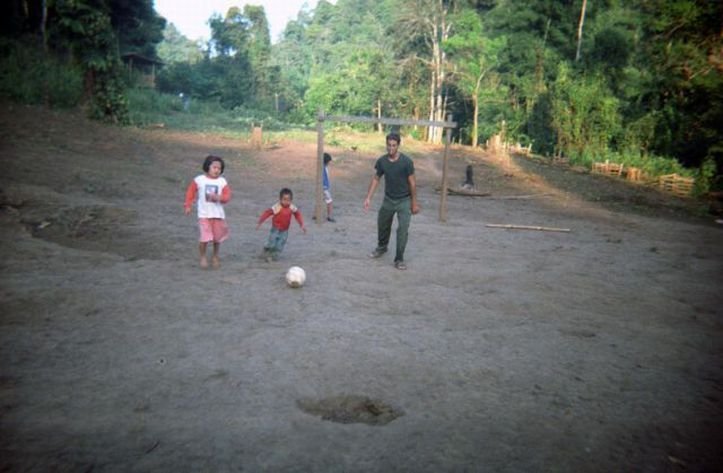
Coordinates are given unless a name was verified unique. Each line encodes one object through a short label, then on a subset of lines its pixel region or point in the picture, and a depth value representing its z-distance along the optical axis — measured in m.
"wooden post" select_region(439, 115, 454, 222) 11.34
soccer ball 5.87
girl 6.29
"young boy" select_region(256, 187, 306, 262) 7.02
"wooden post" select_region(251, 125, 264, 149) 22.02
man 7.15
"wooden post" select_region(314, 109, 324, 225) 10.27
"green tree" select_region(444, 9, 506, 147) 32.16
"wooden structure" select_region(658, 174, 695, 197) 19.41
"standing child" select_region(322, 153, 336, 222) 10.98
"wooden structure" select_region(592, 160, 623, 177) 23.55
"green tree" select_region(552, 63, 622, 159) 26.86
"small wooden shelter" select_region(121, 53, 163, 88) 39.91
